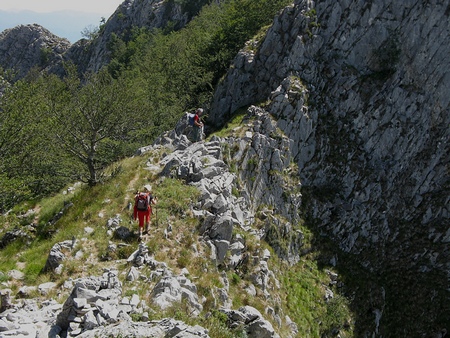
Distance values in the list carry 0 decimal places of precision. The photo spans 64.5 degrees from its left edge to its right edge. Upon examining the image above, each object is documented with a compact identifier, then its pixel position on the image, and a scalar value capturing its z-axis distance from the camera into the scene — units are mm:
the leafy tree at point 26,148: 20812
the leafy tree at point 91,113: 19391
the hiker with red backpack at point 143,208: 14641
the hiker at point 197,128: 24328
